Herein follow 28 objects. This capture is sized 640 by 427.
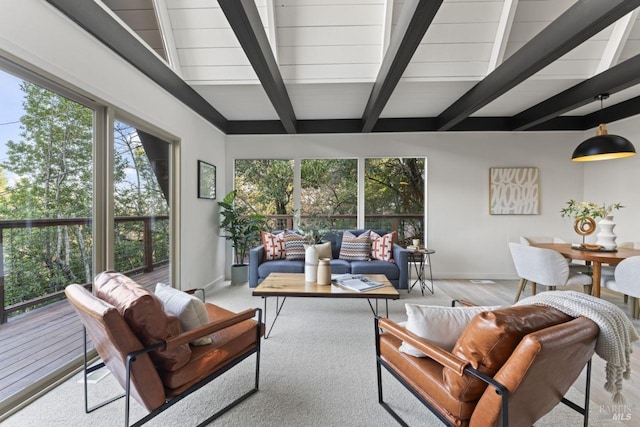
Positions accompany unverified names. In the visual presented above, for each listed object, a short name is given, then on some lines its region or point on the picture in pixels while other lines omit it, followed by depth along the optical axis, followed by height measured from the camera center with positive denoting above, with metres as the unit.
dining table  2.82 -0.48
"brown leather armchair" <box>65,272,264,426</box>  1.19 -0.62
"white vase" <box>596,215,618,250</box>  3.24 -0.29
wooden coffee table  2.47 -0.75
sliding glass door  2.46 +0.11
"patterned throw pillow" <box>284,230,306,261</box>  4.01 -0.54
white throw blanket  1.11 -0.50
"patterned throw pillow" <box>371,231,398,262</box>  3.98 -0.53
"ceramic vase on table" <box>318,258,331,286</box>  2.75 -0.64
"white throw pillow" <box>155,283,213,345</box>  1.51 -0.56
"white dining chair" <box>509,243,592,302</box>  3.04 -0.66
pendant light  3.08 +0.73
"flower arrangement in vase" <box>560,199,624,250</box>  3.26 -0.15
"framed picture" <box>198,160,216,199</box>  3.89 +0.46
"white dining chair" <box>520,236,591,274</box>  3.46 -0.46
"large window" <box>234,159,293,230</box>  4.99 +0.42
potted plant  4.41 -0.31
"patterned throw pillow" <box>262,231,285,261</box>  4.08 -0.53
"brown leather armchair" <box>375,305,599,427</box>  0.98 -0.61
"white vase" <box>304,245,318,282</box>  2.88 -0.57
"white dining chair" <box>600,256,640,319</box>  2.61 -0.65
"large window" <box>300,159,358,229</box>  4.95 +0.36
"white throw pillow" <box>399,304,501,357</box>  1.34 -0.56
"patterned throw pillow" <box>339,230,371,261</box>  4.00 -0.56
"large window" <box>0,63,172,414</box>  1.68 -0.04
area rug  1.58 -1.21
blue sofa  3.73 -0.78
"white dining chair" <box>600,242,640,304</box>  3.14 -0.73
